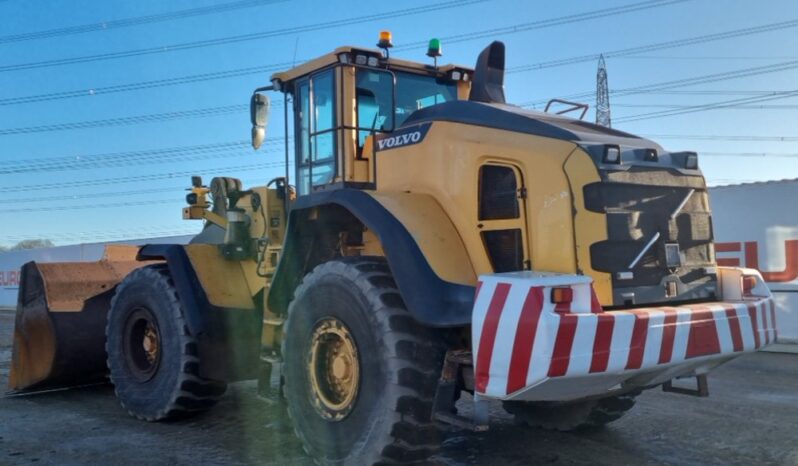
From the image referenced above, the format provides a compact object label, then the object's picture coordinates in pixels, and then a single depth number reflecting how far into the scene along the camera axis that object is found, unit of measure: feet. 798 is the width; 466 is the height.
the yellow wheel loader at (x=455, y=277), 12.48
